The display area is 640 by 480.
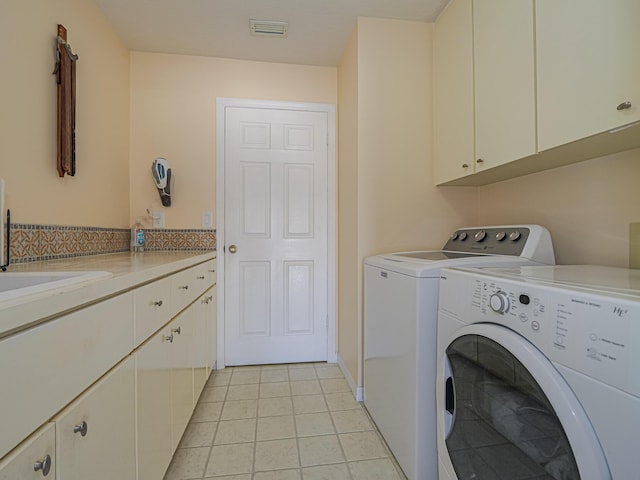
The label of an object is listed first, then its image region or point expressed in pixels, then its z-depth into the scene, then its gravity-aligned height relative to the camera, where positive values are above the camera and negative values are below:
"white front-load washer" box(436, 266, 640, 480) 0.54 -0.30
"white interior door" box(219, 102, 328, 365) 2.40 +0.03
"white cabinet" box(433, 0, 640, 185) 0.93 +0.60
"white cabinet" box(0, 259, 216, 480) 0.50 -0.34
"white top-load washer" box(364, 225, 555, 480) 1.17 -0.39
